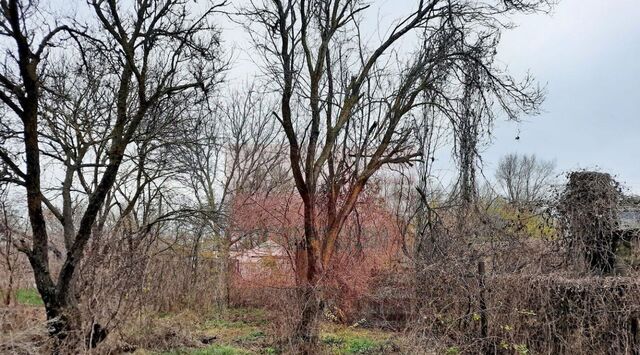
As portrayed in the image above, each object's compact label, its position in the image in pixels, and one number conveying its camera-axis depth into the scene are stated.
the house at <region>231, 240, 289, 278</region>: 14.53
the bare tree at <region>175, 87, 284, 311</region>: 21.84
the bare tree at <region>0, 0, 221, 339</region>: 6.93
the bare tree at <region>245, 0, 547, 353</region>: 9.19
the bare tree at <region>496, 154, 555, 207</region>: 28.28
